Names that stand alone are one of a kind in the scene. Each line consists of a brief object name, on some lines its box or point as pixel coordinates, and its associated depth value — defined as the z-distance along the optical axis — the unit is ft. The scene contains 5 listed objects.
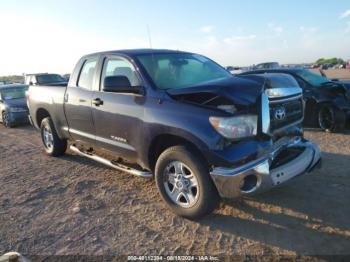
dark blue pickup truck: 12.16
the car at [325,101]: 26.02
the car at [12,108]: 40.68
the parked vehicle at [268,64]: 80.49
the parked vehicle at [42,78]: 59.16
